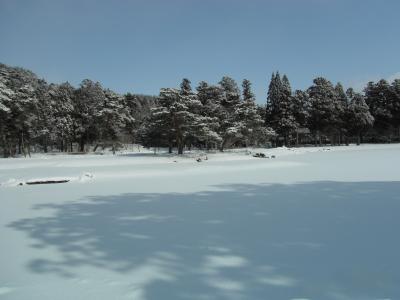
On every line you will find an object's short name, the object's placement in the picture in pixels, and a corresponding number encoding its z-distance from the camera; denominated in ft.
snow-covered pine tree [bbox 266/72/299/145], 168.76
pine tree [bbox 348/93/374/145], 176.24
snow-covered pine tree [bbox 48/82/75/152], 146.51
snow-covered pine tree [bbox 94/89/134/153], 137.28
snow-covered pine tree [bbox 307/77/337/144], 175.01
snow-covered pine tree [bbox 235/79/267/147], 129.37
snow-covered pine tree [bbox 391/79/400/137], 182.80
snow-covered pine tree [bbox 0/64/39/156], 117.39
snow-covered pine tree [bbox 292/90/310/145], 176.14
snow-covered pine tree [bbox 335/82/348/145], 177.06
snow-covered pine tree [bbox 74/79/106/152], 149.59
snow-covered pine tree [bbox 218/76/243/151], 126.52
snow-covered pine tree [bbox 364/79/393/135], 184.75
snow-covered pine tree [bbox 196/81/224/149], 121.81
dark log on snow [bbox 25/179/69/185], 43.60
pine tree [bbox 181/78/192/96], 132.26
